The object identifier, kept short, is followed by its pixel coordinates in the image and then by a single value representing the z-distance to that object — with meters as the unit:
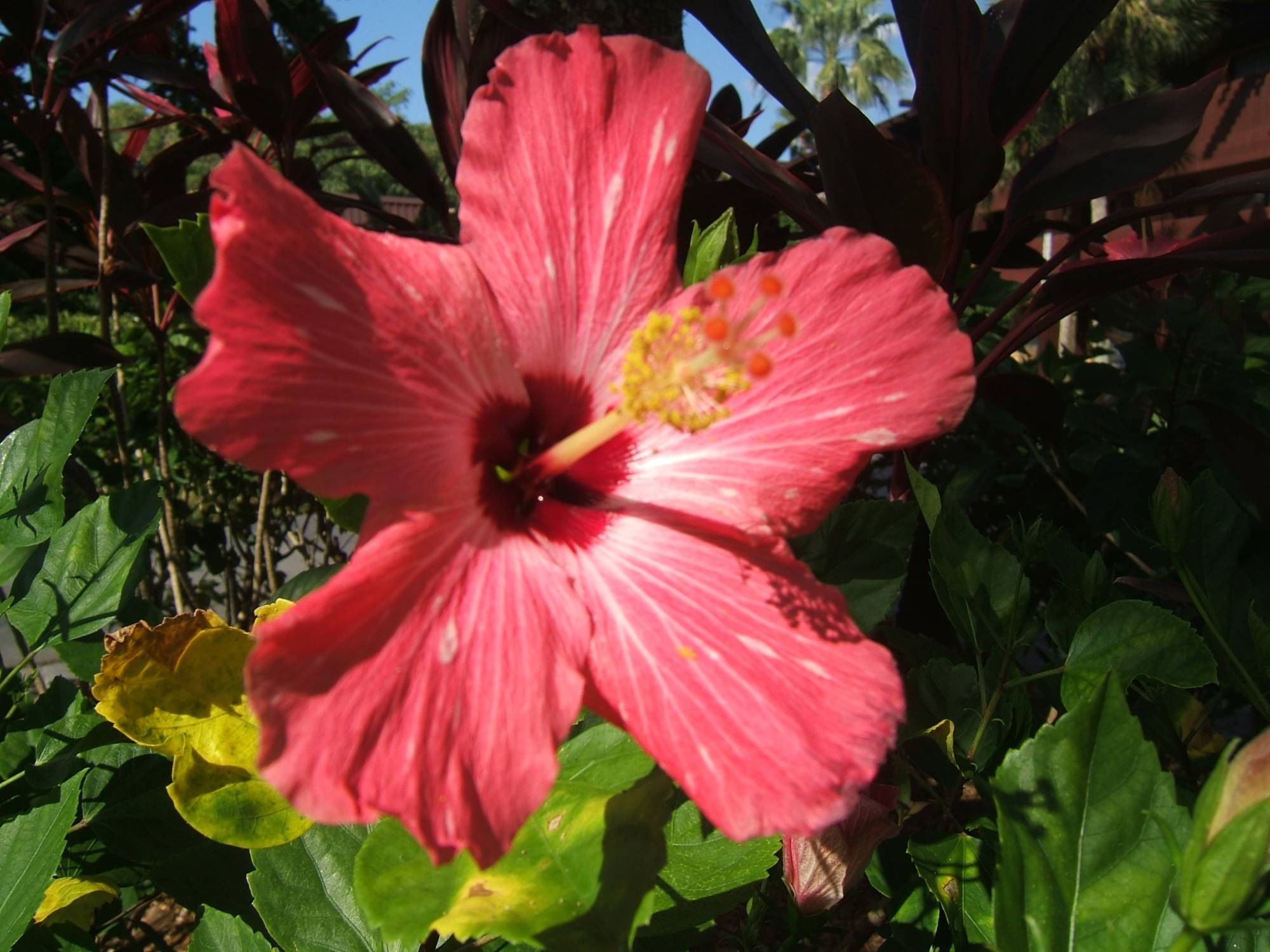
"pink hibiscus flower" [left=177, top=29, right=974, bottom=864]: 0.18
